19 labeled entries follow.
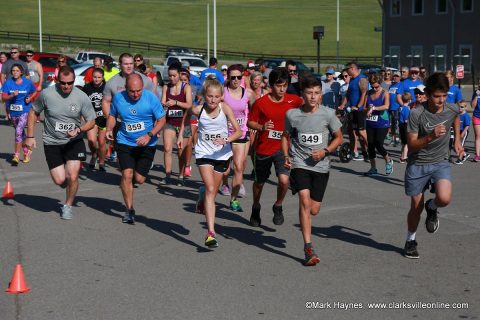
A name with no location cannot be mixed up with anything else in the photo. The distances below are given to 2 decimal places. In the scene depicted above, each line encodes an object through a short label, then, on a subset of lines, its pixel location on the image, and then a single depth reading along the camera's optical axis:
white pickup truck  46.38
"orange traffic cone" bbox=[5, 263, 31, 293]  6.92
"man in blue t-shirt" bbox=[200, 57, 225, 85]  19.58
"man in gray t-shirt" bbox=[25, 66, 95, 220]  10.47
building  53.59
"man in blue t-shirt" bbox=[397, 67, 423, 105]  17.94
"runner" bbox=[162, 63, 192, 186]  13.36
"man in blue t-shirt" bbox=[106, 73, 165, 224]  10.09
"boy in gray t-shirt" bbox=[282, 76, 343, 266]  8.15
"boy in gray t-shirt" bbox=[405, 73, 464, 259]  8.08
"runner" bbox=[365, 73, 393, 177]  14.62
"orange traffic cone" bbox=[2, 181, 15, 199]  11.92
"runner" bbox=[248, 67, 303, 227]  9.84
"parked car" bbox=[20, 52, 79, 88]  35.12
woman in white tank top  9.02
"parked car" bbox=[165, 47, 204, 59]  74.62
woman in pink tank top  10.96
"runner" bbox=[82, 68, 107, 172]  14.67
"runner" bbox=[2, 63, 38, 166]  16.23
